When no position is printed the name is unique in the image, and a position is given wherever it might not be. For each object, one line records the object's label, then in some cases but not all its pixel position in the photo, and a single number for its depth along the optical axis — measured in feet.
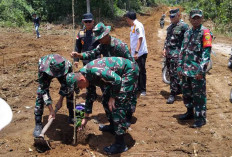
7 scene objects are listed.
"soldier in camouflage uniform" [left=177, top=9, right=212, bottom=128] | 11.41
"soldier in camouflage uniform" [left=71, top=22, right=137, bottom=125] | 10.99
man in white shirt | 15.37
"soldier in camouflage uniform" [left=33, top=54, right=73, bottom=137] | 11.04
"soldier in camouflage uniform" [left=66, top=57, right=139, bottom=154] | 8.98
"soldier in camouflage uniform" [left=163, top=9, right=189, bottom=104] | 14.59
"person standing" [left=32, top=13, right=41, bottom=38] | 41.28
